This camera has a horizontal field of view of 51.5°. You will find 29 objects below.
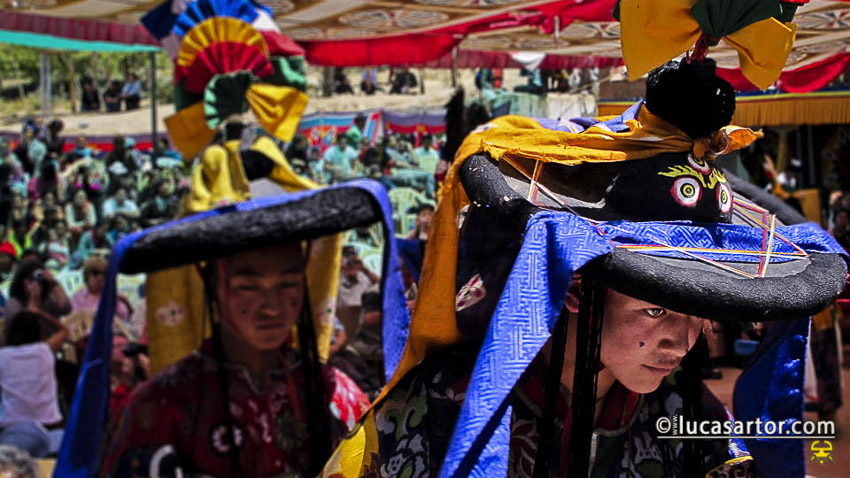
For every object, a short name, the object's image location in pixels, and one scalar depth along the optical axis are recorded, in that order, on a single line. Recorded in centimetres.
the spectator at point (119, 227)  1135
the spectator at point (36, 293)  618
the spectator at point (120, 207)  1230
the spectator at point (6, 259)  920
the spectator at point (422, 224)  447
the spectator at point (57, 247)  1126
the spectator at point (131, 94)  2097
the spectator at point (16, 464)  353
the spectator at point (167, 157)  1292
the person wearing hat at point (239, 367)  264
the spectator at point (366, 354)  389
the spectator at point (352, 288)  499
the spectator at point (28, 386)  517
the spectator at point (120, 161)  1328
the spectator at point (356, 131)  1020
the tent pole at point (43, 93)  1514
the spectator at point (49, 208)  1201
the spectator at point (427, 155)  900
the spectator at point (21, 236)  1166
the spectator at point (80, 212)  1241
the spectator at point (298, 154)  998
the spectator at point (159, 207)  1159
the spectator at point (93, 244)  1118
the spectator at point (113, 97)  2111
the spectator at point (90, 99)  2178
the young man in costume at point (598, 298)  138
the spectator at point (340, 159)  1033
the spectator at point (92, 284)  678
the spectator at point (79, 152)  1386
